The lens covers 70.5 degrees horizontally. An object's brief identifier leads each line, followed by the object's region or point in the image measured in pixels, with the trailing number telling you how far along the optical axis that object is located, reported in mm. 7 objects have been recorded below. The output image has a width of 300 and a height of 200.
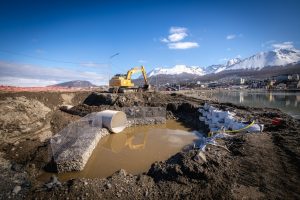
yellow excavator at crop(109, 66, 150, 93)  23392
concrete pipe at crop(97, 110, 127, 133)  13055
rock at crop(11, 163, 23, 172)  7398
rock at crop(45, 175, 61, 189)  5570
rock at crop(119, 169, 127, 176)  6266
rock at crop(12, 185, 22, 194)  5605
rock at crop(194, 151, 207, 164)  6131
